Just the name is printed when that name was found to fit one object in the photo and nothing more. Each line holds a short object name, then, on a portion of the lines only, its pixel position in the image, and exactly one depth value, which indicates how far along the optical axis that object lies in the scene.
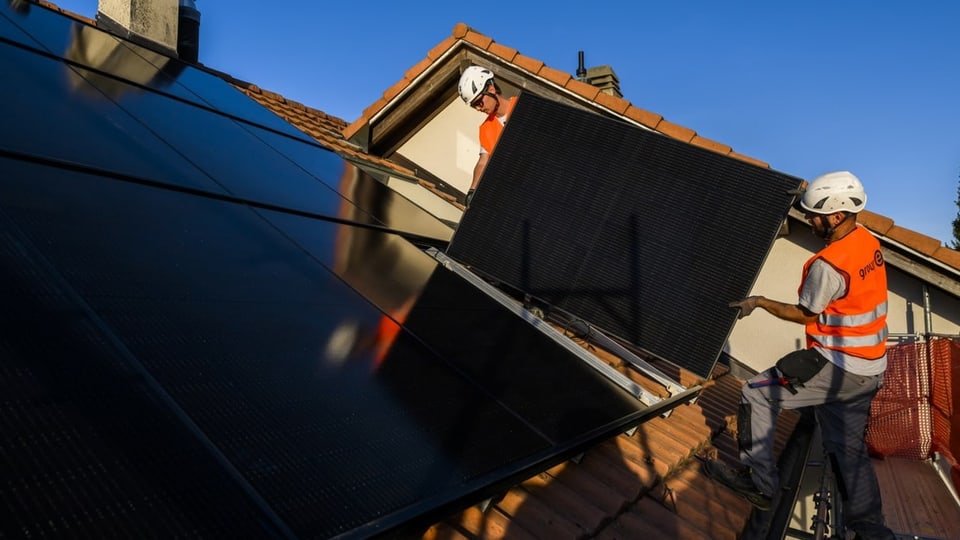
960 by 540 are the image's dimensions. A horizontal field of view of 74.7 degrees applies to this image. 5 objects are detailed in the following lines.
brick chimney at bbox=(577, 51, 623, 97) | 11.26
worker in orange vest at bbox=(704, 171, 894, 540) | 3.45
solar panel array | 1.33
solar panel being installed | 3.30
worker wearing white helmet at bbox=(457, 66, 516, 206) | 5.59
